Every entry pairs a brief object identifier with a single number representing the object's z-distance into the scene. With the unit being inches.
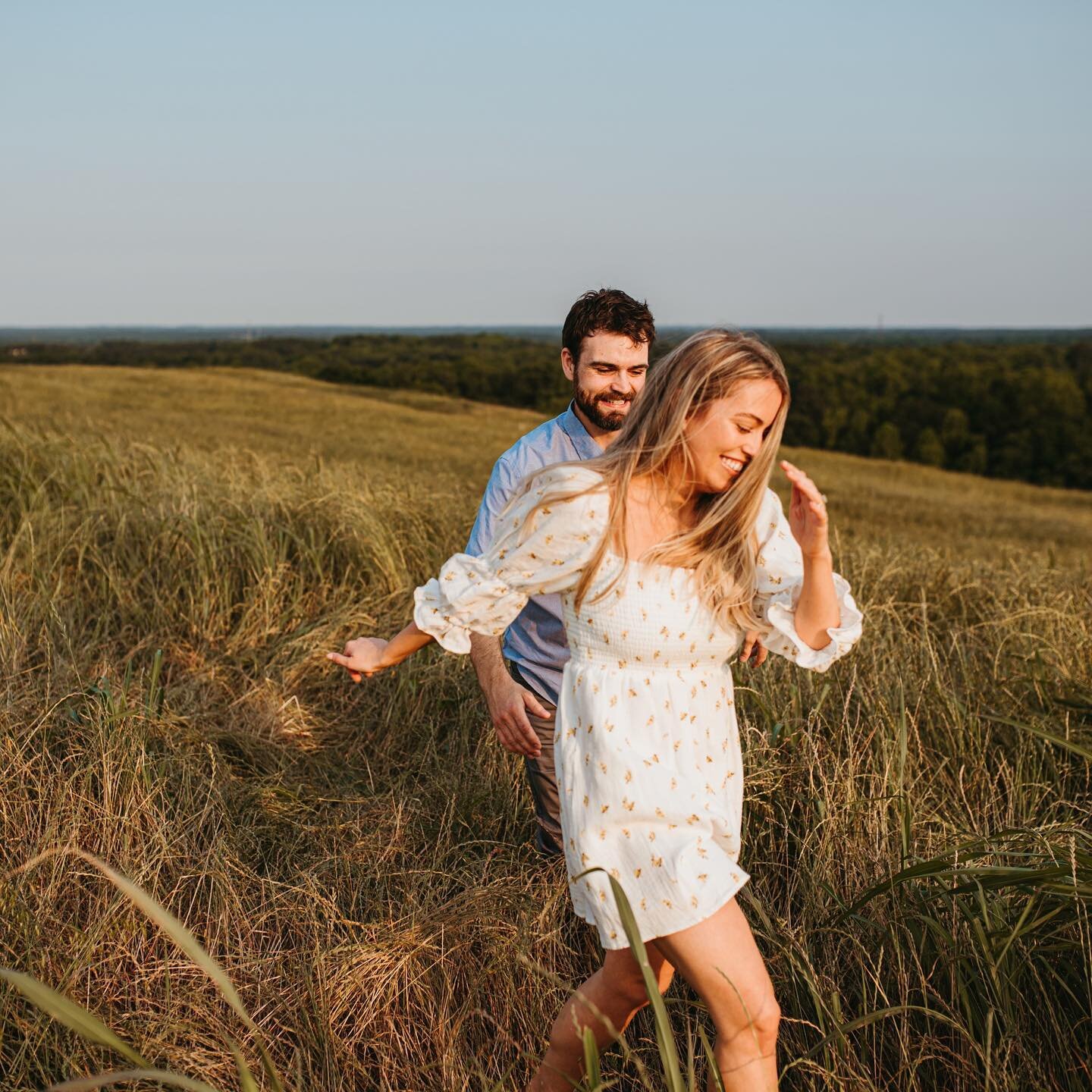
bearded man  106.9
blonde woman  69.1
